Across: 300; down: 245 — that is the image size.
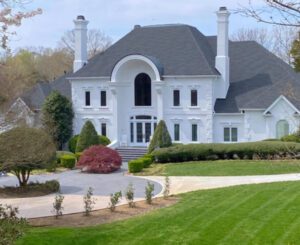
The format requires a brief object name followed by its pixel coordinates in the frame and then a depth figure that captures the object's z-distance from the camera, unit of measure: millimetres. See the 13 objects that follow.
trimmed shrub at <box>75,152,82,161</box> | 36200
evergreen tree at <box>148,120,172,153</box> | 37719
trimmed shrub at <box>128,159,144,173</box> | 31453
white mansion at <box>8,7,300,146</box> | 39969
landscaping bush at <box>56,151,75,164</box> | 35944
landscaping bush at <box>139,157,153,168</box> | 32606
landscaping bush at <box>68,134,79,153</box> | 42031
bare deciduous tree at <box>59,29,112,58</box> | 84125
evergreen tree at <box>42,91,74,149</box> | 42375
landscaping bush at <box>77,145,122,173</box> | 32562
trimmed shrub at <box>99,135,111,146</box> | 41844
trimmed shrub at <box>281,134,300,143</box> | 34694
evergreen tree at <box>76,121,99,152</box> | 39281
